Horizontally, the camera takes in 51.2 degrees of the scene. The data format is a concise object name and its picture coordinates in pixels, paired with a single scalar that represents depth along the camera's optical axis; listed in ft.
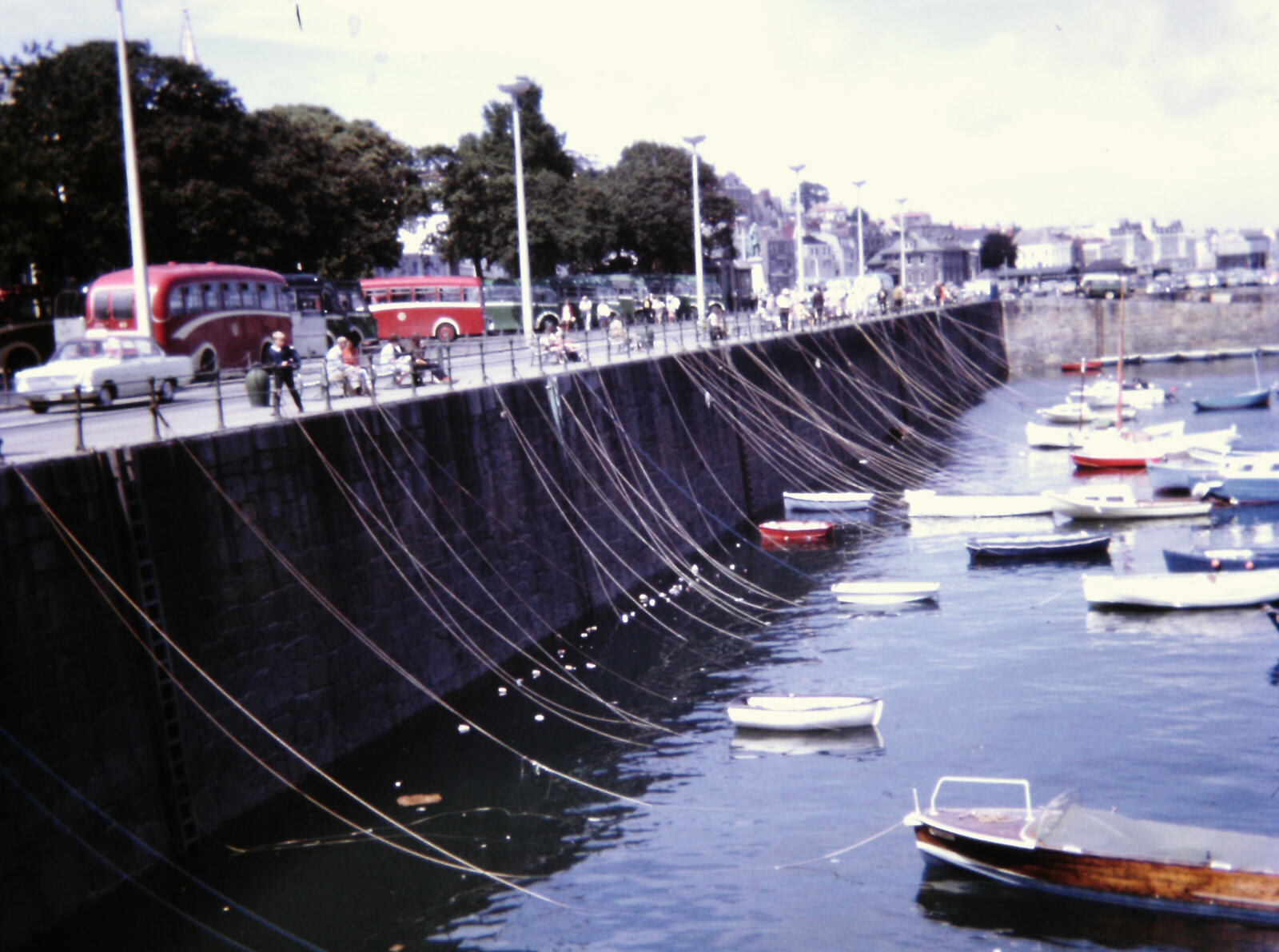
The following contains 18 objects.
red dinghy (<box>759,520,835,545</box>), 136.67
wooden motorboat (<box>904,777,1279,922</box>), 52.75
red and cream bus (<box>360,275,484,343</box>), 200.03
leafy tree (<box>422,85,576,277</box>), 297.33
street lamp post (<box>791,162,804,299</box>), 218.79
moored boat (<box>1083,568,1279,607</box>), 99.55
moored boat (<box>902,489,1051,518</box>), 143.84
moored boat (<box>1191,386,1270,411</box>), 240.53
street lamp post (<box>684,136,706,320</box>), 164.45
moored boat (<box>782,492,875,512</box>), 151.84
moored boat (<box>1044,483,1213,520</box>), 137.90
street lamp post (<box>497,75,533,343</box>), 119.34
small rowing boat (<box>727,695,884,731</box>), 76.02
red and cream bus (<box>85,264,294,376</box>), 118.52
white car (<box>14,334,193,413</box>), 90.48
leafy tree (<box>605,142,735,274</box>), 337.11
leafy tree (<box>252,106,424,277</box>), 211.82
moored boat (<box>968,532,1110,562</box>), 122.52
